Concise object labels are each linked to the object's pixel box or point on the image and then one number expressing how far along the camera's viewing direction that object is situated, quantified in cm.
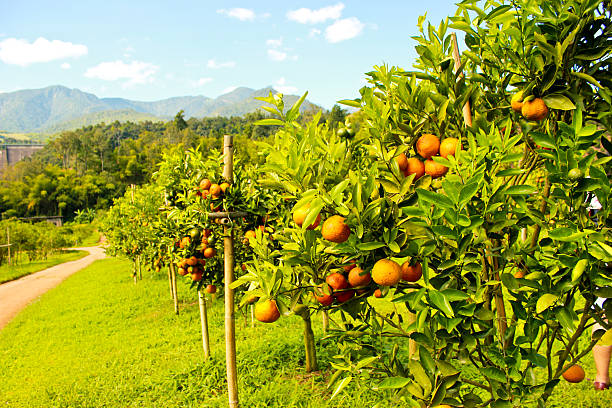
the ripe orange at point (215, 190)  293
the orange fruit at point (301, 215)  111
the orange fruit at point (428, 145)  128
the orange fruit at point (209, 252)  328
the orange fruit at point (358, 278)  119
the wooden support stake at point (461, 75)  135
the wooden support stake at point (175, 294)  631
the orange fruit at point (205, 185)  300
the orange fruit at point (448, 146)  122
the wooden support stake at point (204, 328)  405
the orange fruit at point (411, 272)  117
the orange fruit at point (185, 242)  329
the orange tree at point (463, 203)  104
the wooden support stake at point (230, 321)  268
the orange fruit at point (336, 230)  107
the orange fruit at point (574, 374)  152
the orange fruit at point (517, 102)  122
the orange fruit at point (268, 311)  129
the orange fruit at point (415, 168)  130
